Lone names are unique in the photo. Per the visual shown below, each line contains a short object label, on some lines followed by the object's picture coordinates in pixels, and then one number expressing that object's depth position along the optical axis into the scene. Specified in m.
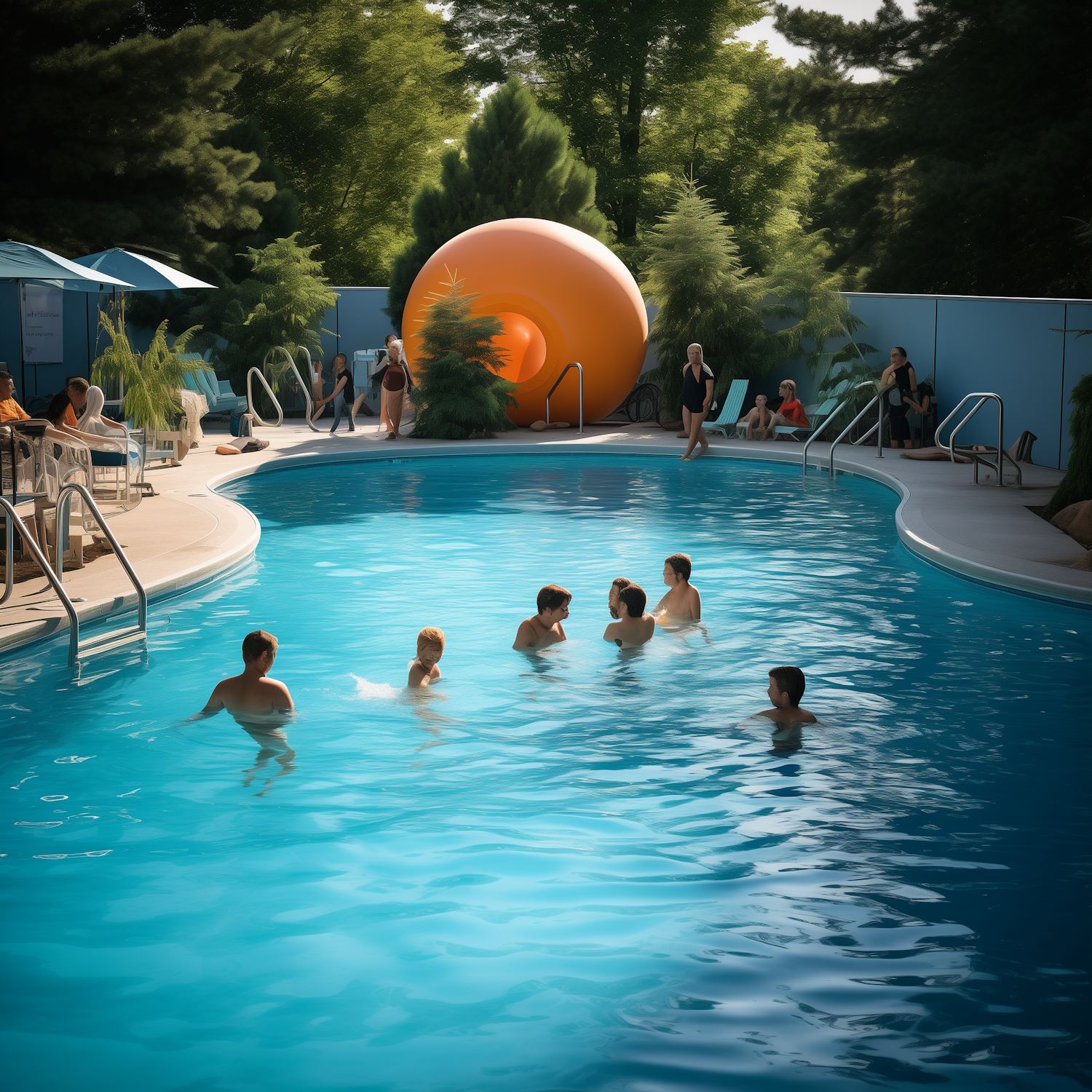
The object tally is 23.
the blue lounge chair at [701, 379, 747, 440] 21.09
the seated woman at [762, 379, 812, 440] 20.53
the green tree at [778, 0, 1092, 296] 25.80
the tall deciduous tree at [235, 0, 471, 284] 41.59
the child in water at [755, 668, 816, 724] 7.04
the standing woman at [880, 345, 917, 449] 17.89
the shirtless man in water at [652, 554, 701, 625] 8.91
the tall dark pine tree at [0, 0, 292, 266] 23.70
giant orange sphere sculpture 21.64
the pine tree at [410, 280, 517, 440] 20.41
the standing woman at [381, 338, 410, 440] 20.45
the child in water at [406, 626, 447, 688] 7.55
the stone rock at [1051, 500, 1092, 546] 11.35
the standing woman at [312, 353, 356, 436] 22.75
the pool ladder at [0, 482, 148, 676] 7.71
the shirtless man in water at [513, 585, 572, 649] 8.27
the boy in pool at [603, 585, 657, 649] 8.45
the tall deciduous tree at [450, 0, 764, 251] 39.28
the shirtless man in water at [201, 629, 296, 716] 7.10
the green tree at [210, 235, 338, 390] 23.59
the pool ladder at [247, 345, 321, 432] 21.02
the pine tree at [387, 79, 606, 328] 27.45
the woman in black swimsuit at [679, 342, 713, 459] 18.28
